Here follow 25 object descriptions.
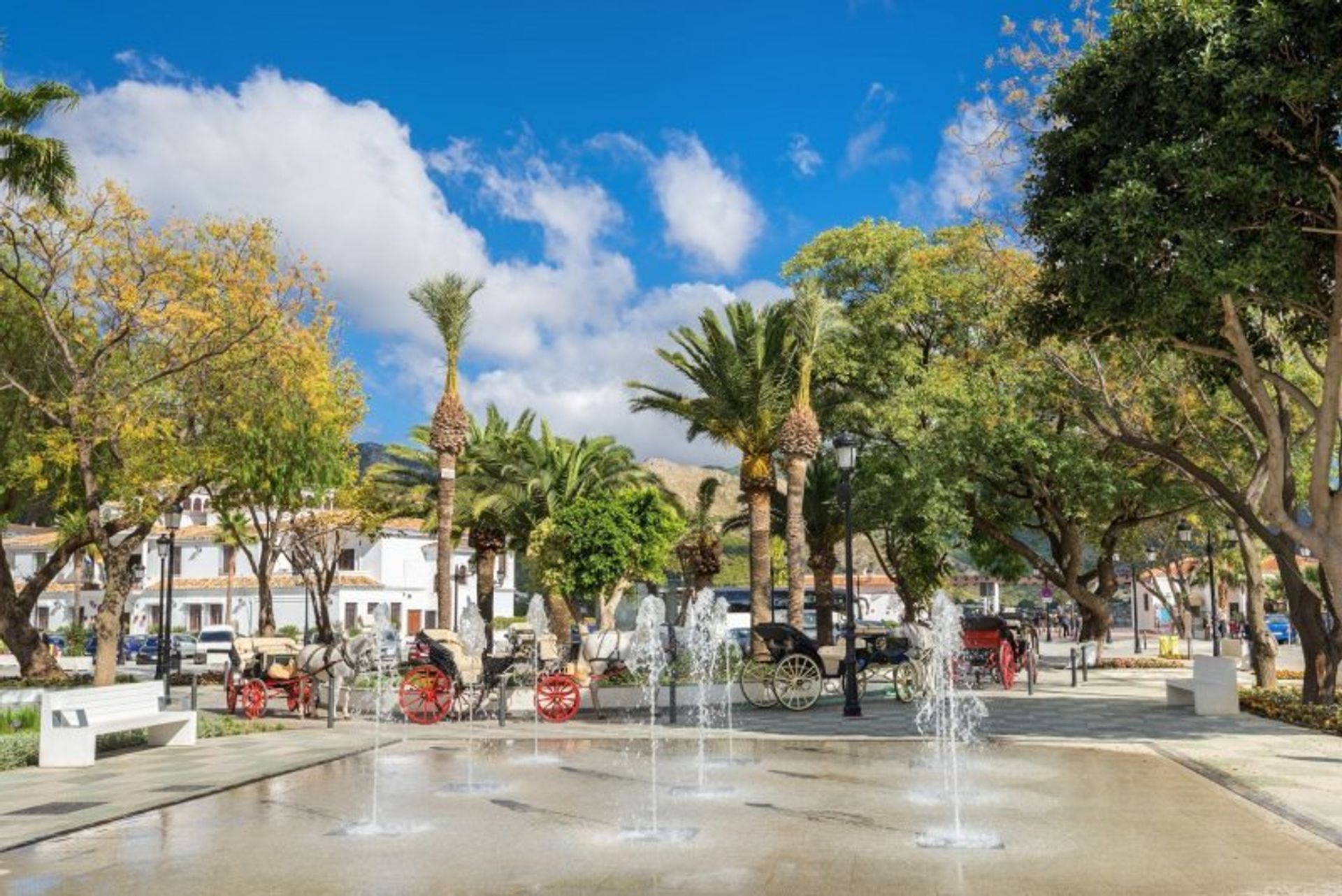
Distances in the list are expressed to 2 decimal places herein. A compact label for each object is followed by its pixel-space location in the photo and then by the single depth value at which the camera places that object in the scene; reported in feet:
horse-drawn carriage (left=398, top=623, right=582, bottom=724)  62.64
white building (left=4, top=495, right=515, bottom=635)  206.28
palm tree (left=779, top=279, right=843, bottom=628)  91.35
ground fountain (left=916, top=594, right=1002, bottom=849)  28.58
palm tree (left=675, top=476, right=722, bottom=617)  158.10
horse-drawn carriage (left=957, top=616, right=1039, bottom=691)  81.35
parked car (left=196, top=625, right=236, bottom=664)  152.74
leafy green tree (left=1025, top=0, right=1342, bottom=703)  47.50
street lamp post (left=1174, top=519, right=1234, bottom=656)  113.96
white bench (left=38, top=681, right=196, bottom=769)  45.14
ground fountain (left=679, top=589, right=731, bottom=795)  63.05
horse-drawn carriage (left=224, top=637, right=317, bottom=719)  65.51
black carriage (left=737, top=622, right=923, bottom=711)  67.77
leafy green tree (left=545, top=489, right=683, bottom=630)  96.02
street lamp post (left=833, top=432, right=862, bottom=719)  62.18
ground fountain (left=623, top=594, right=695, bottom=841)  44.80
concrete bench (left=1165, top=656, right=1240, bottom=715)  61.41
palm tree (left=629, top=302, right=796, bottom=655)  94.43
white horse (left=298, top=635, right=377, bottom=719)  63.87
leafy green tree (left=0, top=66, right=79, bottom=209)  60.70
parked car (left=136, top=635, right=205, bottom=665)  146.21
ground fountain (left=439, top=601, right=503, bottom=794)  38.68
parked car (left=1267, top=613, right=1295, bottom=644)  196.34
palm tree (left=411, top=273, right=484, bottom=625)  104.42
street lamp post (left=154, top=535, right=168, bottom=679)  92.73
